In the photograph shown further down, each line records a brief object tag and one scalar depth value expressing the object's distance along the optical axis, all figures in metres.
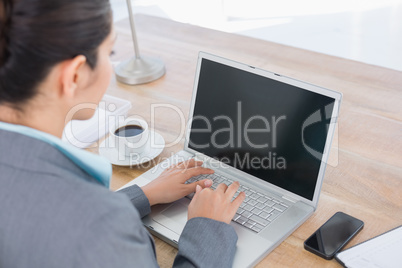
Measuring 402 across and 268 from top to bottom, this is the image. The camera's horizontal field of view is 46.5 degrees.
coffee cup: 1.23
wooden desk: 1.02
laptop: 0.98
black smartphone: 0.93
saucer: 1.24
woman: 0.67
